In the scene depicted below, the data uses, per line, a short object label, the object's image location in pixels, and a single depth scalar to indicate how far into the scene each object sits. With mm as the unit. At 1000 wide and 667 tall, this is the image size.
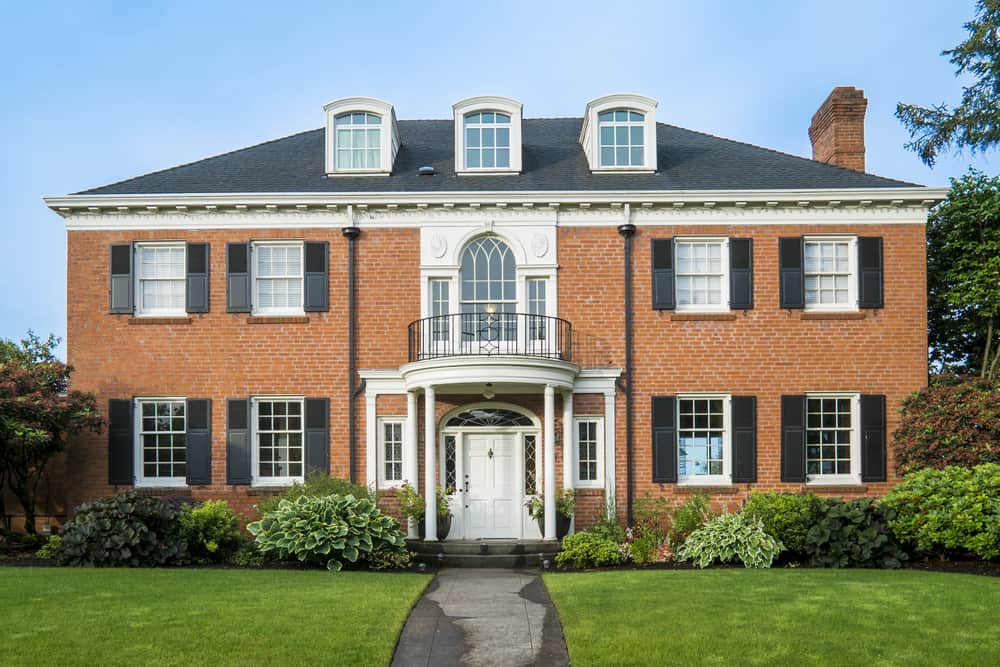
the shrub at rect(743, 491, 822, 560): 15062
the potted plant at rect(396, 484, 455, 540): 16562
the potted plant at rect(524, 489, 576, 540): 16688
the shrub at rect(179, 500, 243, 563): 15305
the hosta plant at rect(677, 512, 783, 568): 14781
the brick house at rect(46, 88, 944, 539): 17297
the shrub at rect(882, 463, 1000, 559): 14203
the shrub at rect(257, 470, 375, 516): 16164
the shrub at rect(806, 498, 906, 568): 14609
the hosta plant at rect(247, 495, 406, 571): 14594
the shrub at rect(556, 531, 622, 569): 15258
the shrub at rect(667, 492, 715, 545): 16250
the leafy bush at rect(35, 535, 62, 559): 15281
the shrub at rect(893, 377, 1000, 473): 16141
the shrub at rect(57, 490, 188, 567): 14469
